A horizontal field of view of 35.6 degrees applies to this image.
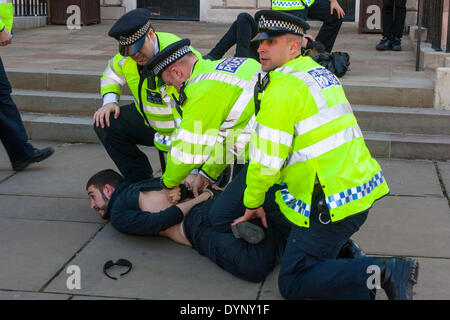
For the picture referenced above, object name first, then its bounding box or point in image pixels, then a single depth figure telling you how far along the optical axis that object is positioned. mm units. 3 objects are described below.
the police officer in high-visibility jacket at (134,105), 4500
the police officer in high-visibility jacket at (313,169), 3398
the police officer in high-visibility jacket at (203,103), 3996
